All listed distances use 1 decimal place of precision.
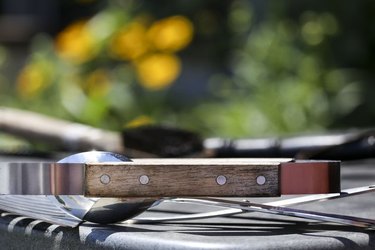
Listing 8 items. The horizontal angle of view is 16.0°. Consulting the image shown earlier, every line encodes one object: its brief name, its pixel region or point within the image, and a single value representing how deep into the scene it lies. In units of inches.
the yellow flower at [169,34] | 244.5
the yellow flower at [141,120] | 199.2
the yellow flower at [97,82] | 236.5
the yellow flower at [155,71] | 236.3
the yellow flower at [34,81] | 235.6
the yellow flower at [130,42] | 243.6
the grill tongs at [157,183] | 42.5
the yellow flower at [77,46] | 243.6
